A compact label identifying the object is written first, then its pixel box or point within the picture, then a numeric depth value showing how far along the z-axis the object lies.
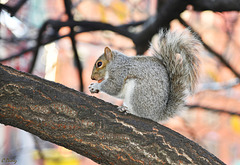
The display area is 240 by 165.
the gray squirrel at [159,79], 3.81
